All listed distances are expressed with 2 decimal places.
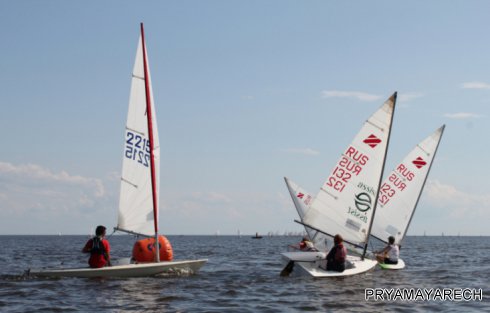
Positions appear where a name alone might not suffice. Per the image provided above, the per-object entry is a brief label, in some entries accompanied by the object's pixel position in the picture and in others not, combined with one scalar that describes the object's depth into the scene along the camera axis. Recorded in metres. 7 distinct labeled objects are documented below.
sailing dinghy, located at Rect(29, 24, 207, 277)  21.81
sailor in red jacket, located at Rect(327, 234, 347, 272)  21.19
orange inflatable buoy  22.00
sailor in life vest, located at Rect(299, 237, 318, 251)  28.66
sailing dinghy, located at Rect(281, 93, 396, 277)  23.67
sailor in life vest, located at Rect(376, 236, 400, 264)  26.62
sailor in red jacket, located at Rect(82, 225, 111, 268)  20.72
